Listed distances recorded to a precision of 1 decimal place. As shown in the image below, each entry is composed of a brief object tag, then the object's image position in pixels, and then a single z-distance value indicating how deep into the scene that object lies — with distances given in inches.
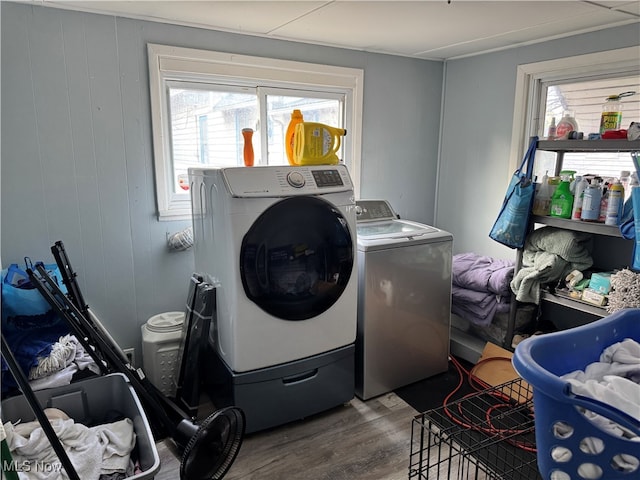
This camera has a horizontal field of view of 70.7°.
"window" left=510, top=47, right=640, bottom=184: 95.0
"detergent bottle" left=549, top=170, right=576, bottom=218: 88.1
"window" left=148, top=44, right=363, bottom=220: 95.7
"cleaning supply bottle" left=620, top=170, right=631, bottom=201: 83.7
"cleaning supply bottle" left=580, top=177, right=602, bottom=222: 83.0
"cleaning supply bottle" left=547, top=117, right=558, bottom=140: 92.2
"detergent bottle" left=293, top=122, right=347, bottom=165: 87.2
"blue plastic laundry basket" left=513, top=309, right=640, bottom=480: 30.1
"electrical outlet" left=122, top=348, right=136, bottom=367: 98.8
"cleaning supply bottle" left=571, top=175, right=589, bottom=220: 85.7
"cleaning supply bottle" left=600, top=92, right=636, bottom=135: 82.6
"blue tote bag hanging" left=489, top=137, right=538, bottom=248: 92.4
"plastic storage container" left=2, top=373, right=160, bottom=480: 66.1
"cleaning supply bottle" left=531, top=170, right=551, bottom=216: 92.5
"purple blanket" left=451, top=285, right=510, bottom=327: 105.9
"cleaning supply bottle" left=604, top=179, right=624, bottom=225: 79.3
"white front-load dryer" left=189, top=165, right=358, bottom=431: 76.4
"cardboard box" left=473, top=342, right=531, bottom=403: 98.8
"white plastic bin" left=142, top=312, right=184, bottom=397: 92.2
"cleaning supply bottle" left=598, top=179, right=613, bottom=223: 82.9
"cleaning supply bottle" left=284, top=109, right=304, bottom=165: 90.4
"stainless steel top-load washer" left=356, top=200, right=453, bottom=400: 91.8
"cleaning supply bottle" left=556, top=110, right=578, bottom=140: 90.0
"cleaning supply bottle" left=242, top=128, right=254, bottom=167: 89.0
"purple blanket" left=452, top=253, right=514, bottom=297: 103.7
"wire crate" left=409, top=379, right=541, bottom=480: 39.2
